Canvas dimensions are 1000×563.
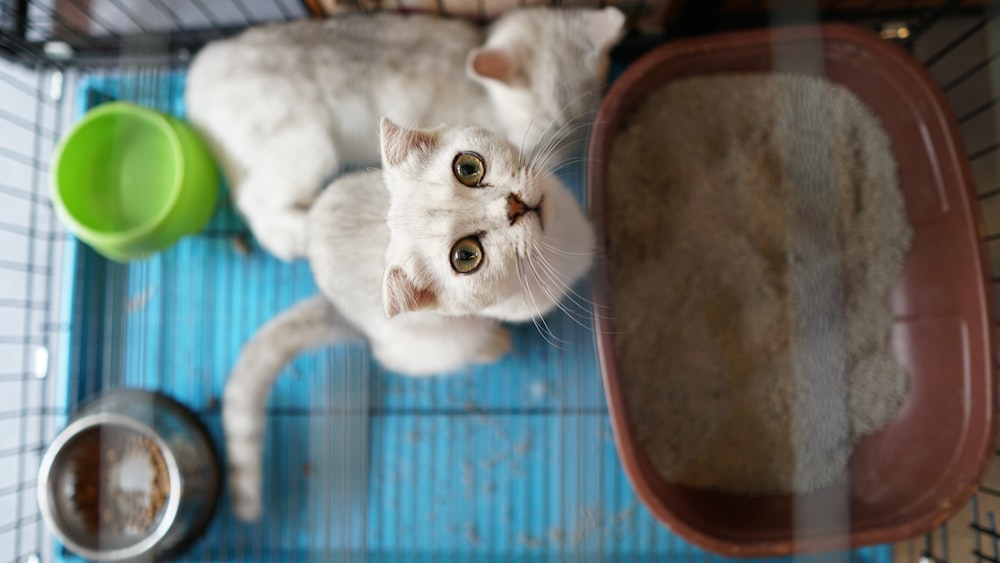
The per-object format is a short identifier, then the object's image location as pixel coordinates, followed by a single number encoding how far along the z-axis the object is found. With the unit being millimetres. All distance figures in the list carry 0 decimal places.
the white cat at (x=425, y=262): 378
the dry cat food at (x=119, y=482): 549
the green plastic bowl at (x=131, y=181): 551
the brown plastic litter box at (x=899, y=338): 472
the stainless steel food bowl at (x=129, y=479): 530
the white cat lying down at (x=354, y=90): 530
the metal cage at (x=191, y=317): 580
